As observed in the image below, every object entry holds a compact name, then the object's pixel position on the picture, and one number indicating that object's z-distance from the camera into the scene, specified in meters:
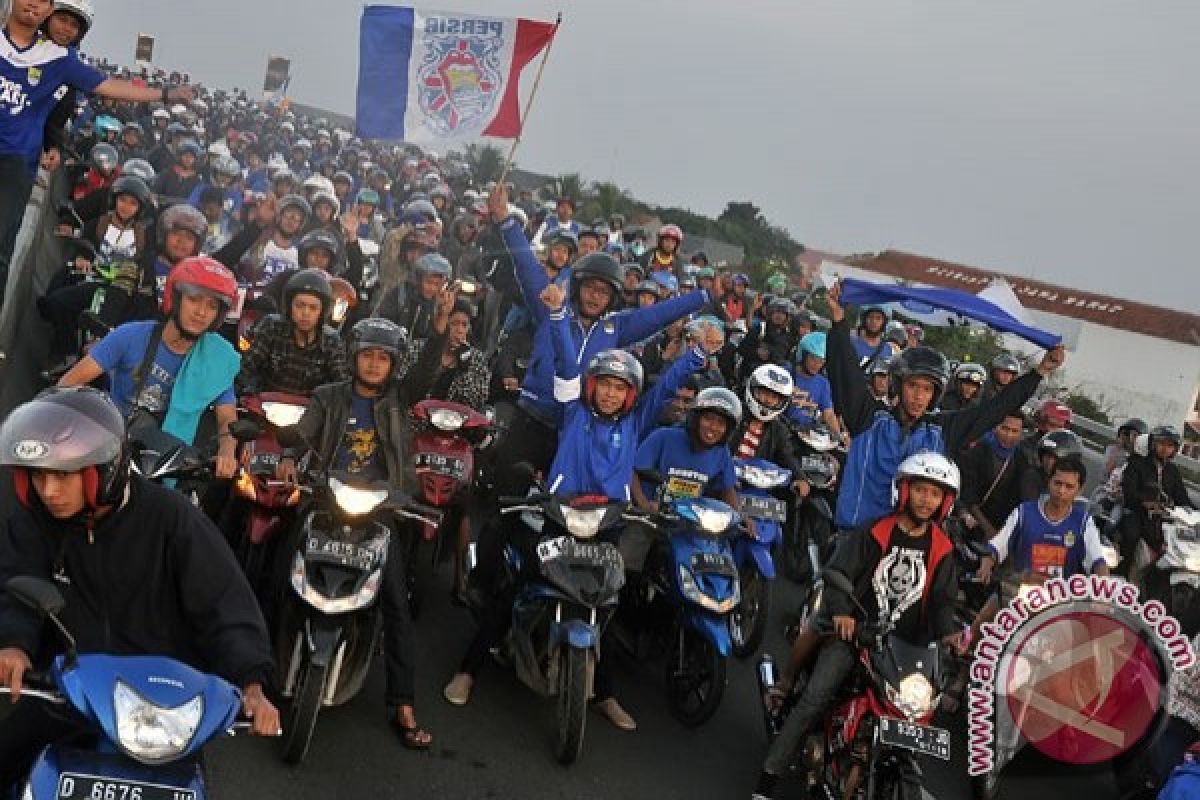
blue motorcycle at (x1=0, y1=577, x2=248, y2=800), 2.74
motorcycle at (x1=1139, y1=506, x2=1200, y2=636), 8.02
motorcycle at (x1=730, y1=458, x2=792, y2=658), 7.23
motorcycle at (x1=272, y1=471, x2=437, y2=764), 4.80
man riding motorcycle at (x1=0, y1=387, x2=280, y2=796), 3.06
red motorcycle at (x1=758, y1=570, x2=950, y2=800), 4.56
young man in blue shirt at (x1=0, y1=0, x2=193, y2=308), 6.63
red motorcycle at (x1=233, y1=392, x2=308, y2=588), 5.62
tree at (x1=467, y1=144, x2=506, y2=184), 48.66
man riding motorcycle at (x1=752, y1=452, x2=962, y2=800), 5.19
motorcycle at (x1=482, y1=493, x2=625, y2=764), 5.31
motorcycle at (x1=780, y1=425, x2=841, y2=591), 9.30
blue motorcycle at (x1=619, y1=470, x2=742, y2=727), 6.04
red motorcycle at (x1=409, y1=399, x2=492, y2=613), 7.01
